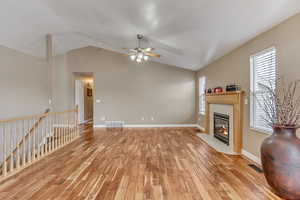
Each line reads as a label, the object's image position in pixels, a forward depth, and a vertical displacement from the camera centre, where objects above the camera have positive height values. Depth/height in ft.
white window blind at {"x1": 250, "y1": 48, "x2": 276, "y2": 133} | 7.45 +1.58
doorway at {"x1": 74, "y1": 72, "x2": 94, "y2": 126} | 20.22 +0.78
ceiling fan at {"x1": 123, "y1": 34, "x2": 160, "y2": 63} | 10.30 +4.15
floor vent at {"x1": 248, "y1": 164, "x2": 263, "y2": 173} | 7.16 -4.18
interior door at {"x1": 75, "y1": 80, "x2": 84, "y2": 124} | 19.93 +0.72
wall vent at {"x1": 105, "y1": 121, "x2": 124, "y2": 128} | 18.10 -3.59
